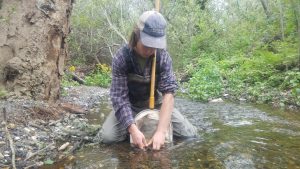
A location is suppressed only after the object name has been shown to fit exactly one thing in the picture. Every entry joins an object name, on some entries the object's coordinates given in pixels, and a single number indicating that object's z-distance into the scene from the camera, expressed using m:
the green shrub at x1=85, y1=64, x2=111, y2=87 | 9.79
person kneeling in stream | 2.27
